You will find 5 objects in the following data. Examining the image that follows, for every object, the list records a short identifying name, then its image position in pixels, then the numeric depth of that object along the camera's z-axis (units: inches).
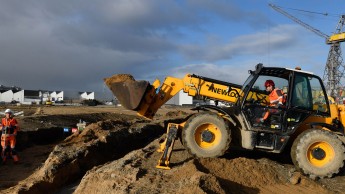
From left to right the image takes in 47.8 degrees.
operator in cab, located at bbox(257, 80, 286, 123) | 344.5
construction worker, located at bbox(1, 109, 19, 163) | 557.9
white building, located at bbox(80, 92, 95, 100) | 3668.3
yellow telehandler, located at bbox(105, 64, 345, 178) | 328.5
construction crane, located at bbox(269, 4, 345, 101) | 1984.5
